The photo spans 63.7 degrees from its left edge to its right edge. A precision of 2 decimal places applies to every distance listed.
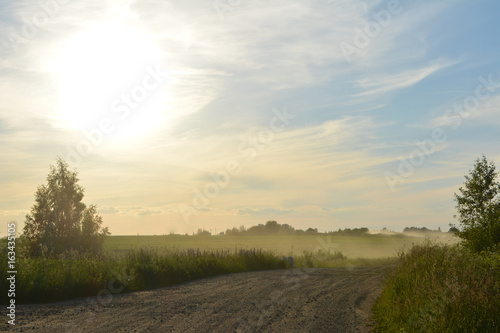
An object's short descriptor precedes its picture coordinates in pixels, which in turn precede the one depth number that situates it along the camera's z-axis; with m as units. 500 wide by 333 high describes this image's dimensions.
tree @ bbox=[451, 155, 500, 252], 29.07
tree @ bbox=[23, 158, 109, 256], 32.50
